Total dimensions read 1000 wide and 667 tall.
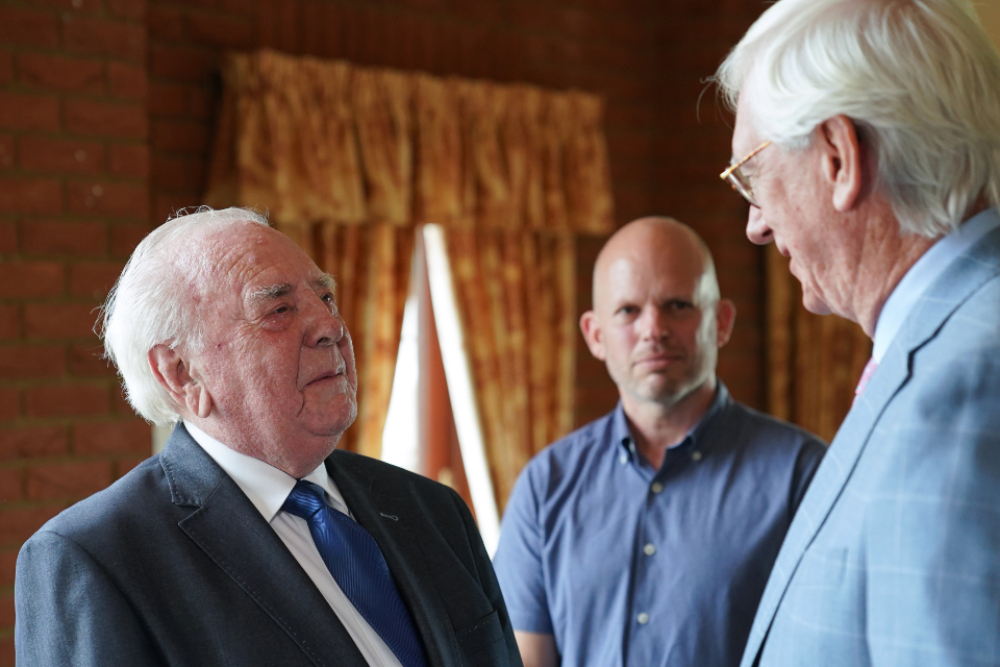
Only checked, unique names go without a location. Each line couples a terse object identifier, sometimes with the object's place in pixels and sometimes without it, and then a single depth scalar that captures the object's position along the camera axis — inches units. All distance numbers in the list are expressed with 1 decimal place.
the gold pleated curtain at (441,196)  122.0
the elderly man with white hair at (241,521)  48.2
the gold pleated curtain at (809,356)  169.5
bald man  75.2
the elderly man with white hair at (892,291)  34.0
